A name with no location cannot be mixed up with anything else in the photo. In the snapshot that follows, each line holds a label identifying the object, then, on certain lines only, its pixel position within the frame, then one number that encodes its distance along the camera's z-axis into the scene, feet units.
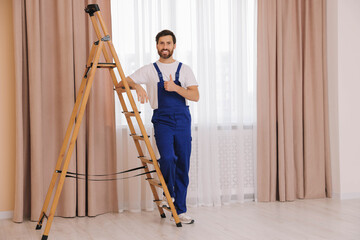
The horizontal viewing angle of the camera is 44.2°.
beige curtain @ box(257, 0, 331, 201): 14.90
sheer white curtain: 13.84
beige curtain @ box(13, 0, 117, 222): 12.62
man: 11.86
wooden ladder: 10.76
